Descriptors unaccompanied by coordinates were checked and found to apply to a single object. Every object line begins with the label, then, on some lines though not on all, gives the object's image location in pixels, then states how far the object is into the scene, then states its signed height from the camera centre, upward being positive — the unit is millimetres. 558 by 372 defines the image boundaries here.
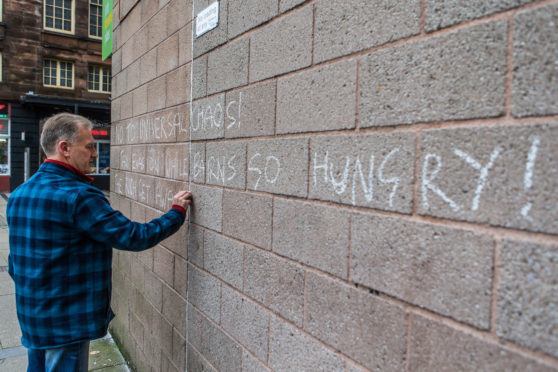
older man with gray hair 2213 -498
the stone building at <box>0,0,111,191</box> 17391 +4216
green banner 4922 +1784
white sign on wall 2395 +958
